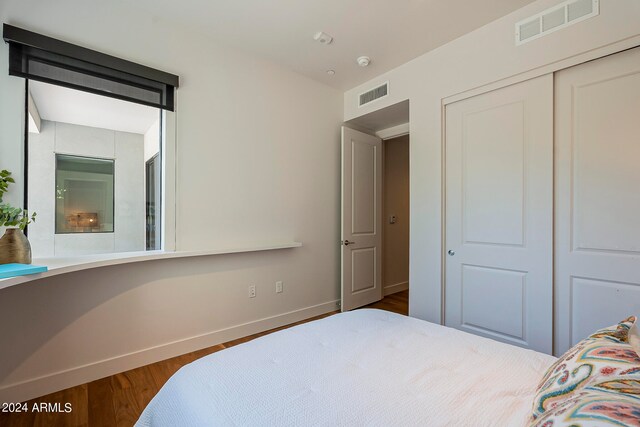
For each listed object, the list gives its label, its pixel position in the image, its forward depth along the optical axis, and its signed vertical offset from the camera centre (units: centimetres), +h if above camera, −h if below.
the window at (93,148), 189 +48
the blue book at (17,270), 132 -27
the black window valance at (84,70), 178 +98
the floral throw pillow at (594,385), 50 -35
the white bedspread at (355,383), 84 -58
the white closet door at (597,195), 179 +12
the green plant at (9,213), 152 -1
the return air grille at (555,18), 190 +135
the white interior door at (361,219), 340 -7
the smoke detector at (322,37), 245 +150
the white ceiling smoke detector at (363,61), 282 +149
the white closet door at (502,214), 209 +0
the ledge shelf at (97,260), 147 -31
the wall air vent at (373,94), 313 +133
